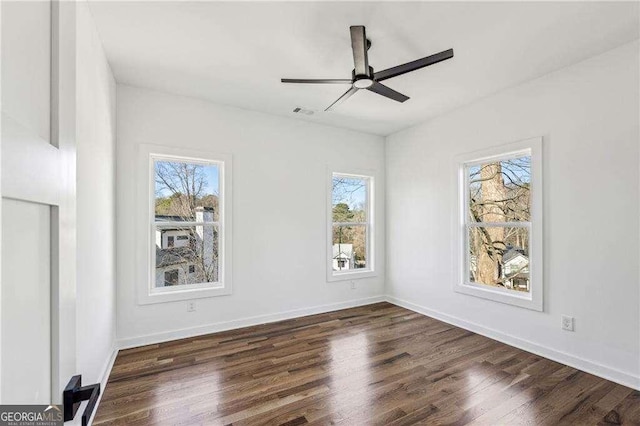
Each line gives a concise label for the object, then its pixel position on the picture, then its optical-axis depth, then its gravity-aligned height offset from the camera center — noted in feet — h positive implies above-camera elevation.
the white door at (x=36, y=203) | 1.73 +0.07
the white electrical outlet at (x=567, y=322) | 9.15 -3.38
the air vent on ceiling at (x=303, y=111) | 12.71 +4.30
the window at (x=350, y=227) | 15.05 -0.78
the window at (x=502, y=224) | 10.10 -0.48
